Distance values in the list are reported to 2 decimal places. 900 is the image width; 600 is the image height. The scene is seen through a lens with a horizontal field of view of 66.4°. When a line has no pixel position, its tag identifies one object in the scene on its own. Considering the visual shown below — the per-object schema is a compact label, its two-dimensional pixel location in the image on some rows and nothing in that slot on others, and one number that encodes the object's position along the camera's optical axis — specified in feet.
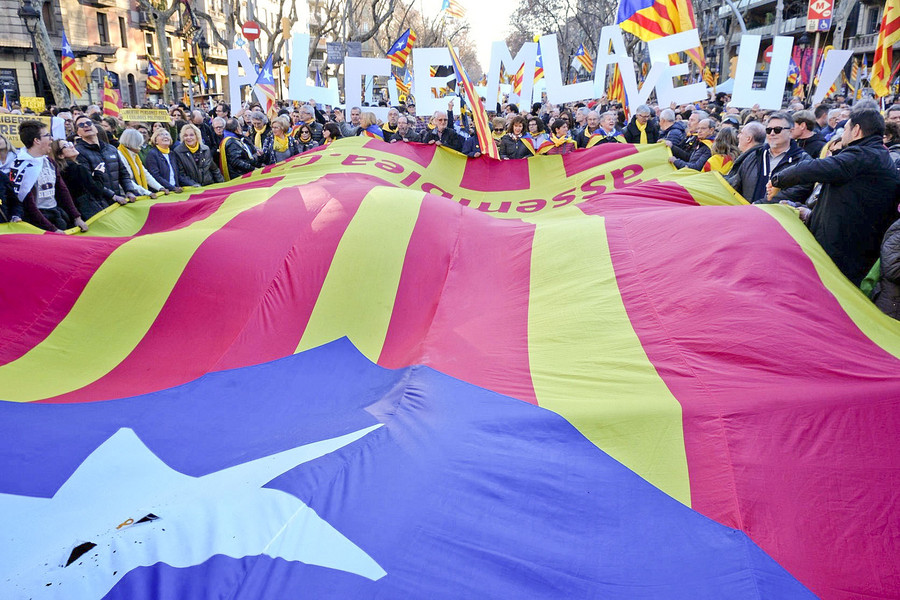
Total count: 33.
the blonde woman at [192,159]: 23.68
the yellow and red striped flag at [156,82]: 75.17
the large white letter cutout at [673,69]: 36.19
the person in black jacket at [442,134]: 28.04
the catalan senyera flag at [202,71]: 86.33
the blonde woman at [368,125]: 32.81
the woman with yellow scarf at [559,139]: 23.65
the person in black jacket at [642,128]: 34.17
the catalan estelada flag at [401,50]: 57.82
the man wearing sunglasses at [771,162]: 15.07
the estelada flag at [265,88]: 49.21
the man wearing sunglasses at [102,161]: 19.97
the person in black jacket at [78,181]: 18.37
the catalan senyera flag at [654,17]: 34.06
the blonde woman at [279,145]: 29.86
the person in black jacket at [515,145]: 28.40
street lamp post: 55.72
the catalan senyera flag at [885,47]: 35.26
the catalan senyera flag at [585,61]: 78.20
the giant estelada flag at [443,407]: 7.10
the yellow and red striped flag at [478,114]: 23.66
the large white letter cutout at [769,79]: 34.88
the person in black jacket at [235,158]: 26.27
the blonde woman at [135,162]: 21.40
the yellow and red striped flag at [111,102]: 43.78
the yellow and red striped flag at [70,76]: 54.24
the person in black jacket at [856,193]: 12.41
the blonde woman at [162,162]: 22.38
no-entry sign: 59.16
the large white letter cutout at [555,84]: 39.78
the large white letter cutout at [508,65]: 50.35
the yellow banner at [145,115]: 33.71
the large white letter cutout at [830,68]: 44.88
